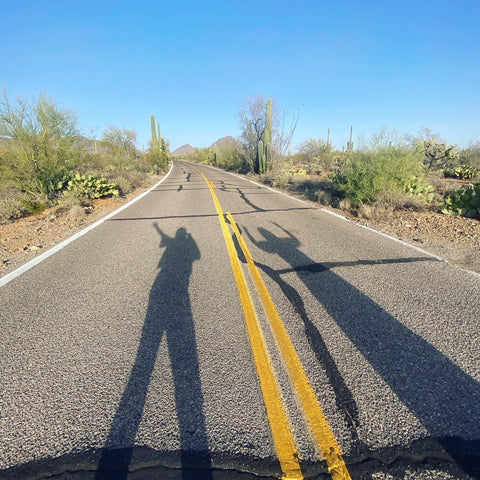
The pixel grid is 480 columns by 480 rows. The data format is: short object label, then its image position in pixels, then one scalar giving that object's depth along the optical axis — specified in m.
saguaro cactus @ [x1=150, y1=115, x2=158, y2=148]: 50.81
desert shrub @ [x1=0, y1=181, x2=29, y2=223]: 8.72
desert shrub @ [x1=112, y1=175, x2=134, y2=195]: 14.07
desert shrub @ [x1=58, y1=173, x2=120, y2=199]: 10.96
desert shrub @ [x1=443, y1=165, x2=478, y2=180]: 16.84
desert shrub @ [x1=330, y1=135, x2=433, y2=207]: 8.51
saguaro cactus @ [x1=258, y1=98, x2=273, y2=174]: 22.70
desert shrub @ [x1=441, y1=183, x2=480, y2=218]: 7.14
